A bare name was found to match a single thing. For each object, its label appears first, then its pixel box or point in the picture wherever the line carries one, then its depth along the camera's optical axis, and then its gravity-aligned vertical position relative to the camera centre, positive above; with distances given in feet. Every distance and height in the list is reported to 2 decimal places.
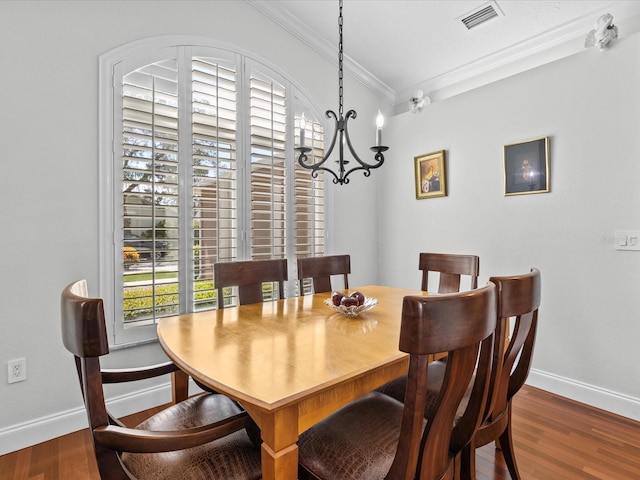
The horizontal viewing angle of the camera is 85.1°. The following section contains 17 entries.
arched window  7.39 +1.70
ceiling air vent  8.75 +5.93
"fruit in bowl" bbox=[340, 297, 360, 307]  5.58 -0.91
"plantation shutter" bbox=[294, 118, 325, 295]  10.50 +1.20
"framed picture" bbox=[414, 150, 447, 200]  11.02 +2.25
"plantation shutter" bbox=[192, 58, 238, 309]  8.41 +1.92
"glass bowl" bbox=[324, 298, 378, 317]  5.58 -1.02
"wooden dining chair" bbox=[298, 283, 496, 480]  2.72 -1.61
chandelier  6.22 +1.87
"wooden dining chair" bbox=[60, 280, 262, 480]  3.04 -1.72
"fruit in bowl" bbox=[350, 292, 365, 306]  5.70 -0.86
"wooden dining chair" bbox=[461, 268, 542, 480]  3.85 -1.42
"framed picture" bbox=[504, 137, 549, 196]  8.77 +1.99
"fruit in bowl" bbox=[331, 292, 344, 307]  5.68 -0.87
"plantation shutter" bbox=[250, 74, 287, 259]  9.37 +2.15
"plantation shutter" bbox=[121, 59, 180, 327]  7.46 +1.28
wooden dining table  3.09 -1.25
